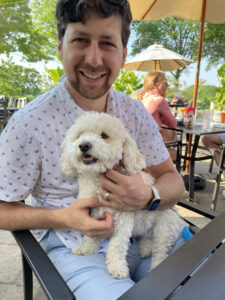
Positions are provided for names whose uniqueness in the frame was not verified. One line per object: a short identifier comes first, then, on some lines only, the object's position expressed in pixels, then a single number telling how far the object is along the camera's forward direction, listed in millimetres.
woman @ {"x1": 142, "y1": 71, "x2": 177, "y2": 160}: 3539
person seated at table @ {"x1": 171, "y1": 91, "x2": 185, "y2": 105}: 8427
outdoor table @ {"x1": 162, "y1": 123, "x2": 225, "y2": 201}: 3117
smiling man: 961
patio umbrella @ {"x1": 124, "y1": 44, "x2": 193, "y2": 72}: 5746
